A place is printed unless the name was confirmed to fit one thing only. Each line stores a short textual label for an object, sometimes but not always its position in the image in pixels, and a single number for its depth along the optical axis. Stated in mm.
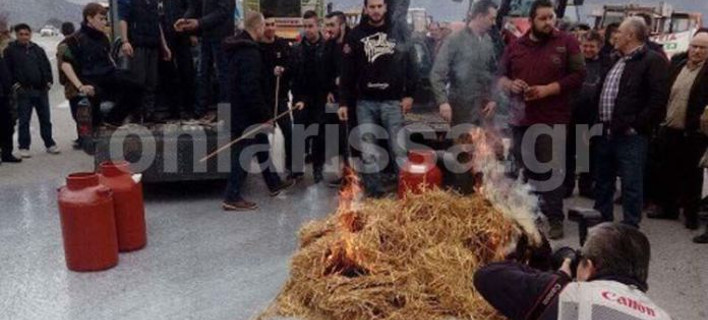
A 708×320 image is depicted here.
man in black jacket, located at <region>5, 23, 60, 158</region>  8218
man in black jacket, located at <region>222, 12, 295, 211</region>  5758
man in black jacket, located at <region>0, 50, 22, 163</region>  7829
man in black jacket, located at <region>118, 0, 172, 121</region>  6719
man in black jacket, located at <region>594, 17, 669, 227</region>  4879
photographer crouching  1796
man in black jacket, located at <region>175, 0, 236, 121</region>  6746
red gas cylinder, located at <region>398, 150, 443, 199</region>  4844
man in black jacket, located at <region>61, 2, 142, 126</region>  7090
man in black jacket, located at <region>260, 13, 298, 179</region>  6840
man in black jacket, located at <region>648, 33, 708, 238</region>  5367
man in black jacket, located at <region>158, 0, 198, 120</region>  7039
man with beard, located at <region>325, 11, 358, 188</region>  6836
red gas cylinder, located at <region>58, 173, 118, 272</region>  4328
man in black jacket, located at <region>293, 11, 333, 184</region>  6887
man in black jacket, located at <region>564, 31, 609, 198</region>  6238
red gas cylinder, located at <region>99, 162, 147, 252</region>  4758
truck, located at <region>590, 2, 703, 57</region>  17797
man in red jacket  4969
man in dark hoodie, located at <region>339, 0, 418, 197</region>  5535
